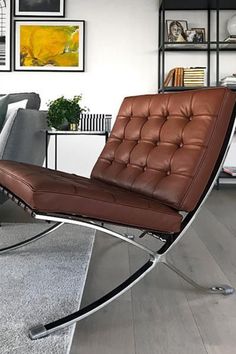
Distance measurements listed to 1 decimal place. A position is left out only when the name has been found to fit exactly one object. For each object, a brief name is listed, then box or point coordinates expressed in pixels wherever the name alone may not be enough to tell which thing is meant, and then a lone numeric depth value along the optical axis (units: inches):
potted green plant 130.1
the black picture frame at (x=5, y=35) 178.4
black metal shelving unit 171.3
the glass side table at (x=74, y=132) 126.7
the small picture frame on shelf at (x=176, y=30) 174.1
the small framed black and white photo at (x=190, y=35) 173.6
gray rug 49.7
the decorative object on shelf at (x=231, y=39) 169.0
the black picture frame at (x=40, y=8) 179.0
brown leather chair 53.0
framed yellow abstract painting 179.2
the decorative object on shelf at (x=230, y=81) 166.9
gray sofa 103.3
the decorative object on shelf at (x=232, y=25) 171.9
